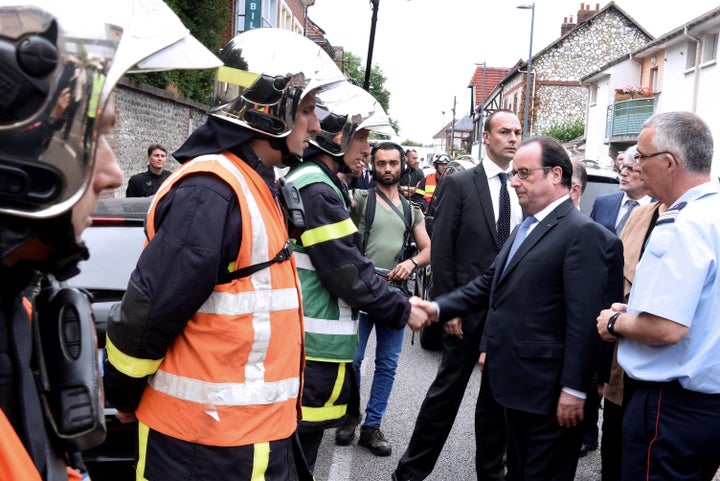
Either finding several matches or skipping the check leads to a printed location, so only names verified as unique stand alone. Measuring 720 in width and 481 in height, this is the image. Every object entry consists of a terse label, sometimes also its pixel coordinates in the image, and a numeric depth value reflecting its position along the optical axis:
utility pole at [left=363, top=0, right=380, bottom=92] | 15.89
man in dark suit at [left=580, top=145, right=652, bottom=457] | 5.55
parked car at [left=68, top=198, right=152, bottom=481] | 3.58
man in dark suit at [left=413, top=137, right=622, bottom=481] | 3.36
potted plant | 31.74
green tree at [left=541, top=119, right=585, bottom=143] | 47.22
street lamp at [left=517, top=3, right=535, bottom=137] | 29.82
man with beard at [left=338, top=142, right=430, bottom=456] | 5.37
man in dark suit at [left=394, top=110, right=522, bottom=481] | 4.36
